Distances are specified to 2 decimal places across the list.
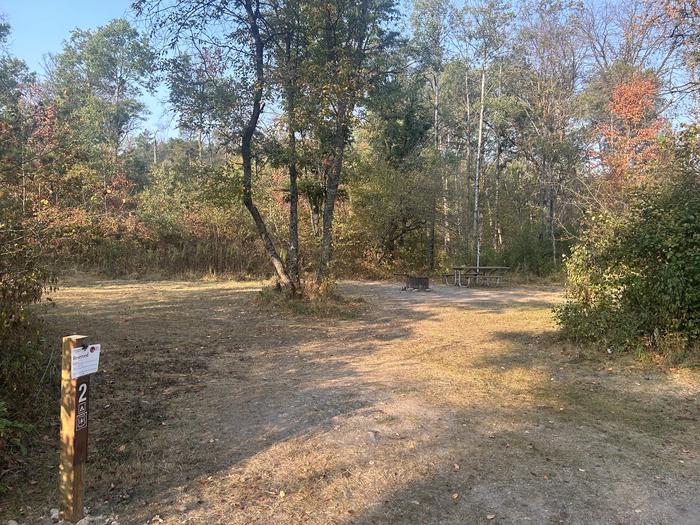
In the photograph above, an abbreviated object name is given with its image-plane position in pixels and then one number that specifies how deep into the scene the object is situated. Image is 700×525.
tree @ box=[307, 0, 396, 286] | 9.25
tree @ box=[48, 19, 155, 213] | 34.31
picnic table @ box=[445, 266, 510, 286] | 17.09
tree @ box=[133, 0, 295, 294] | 10.18
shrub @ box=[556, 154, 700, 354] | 6.00
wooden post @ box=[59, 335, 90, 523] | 2.70
